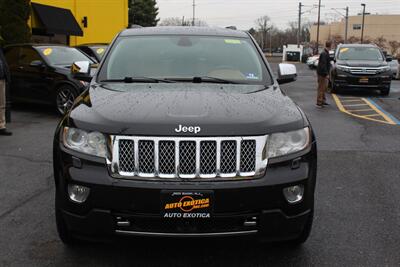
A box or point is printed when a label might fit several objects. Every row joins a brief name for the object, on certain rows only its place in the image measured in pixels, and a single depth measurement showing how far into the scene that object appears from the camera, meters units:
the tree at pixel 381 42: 82.97
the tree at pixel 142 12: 49.47
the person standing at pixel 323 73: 13.10
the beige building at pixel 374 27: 100.69
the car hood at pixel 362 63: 15.84
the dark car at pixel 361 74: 15.77
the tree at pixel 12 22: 17.11
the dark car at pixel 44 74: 10.41
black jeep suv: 3.07
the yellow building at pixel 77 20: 21.30
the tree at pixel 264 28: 107.56
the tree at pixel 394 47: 73.97
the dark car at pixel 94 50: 14.37
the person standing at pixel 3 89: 8.34
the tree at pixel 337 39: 88.00
